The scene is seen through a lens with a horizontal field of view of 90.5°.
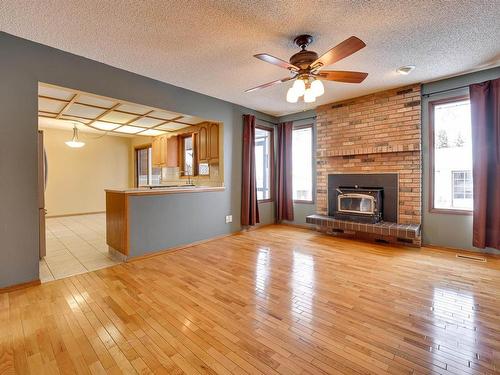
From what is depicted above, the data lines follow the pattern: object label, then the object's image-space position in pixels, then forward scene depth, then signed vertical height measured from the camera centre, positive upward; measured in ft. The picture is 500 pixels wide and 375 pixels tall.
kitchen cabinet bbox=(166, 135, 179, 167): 21.31 +2.81
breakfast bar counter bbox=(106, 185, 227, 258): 11.27 -1.73
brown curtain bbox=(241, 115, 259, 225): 16.79 +0.35
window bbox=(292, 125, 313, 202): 18.43 +1.51
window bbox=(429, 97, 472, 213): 12.34 +1.36
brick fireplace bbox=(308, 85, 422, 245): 13.37 +2.47
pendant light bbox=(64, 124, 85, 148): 20.27 +3.50
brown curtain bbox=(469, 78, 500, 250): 11.03 +0.99
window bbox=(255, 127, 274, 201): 19.48 +1.67
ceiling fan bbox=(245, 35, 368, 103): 7.78 +3.70
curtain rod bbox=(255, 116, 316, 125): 17.95 +4.77
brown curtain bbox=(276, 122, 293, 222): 18.80 +0.76
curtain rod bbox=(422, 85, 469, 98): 12.06 +4.63
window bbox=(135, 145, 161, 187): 26.05 +1.55
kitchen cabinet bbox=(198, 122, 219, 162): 16.74 +2.92
